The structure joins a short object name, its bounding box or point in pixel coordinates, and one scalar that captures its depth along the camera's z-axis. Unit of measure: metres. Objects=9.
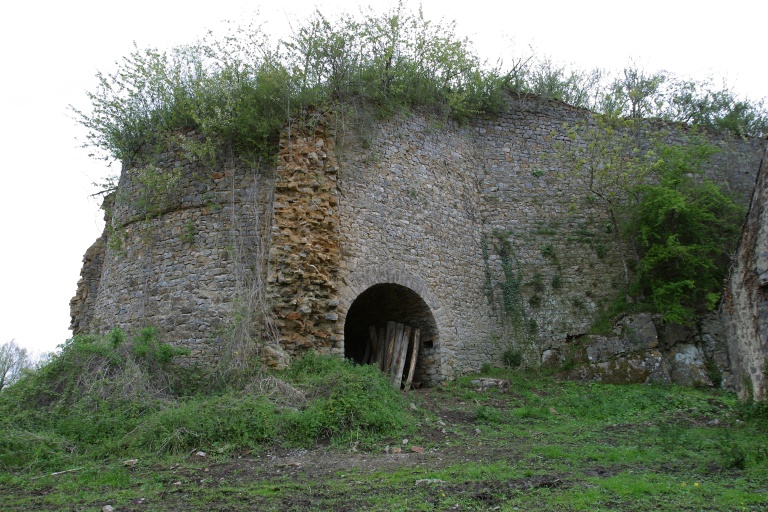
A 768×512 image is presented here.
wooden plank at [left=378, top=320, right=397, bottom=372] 11.68
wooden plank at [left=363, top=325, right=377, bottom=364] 12.22
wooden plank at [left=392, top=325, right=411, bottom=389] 11.12
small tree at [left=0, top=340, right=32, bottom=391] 21.65
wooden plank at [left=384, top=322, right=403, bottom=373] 11.55
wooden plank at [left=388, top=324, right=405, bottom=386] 11.38
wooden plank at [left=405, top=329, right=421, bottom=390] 11.23
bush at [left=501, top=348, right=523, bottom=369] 12.27
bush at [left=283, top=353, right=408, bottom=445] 7.11
